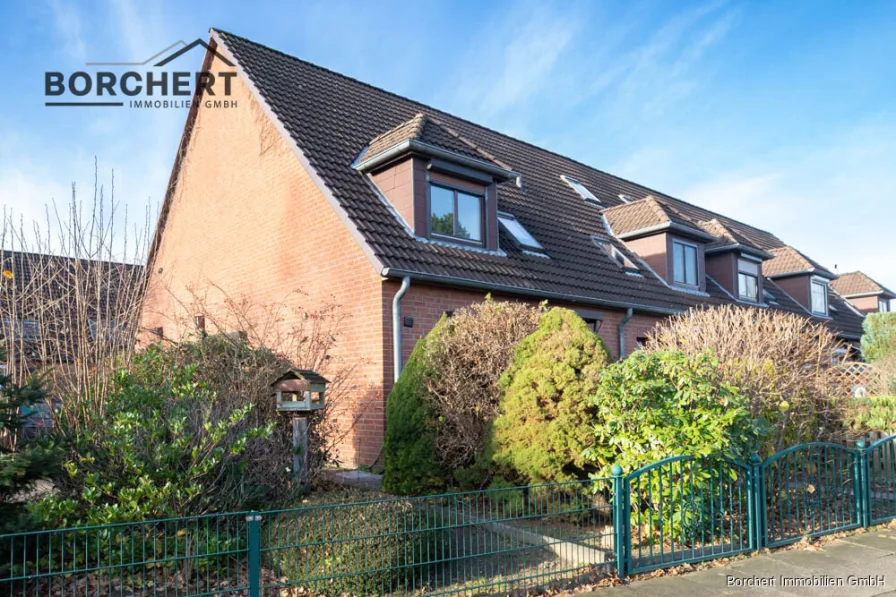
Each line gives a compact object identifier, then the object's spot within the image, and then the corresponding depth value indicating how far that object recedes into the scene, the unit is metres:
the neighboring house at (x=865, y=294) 28.69
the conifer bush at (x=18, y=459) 4.97
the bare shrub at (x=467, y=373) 7.94
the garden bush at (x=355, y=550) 5.03
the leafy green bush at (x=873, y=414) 10.48
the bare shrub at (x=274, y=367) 6.98
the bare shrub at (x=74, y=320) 6.59
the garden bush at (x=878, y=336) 16.41
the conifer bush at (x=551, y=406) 7.03
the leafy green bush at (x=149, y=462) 5.60
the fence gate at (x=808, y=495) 6.84
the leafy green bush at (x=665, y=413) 6.45
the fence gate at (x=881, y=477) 7.74
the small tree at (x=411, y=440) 7.87
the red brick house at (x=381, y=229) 10.50
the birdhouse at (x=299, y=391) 7.65
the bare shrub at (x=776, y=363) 8.23
